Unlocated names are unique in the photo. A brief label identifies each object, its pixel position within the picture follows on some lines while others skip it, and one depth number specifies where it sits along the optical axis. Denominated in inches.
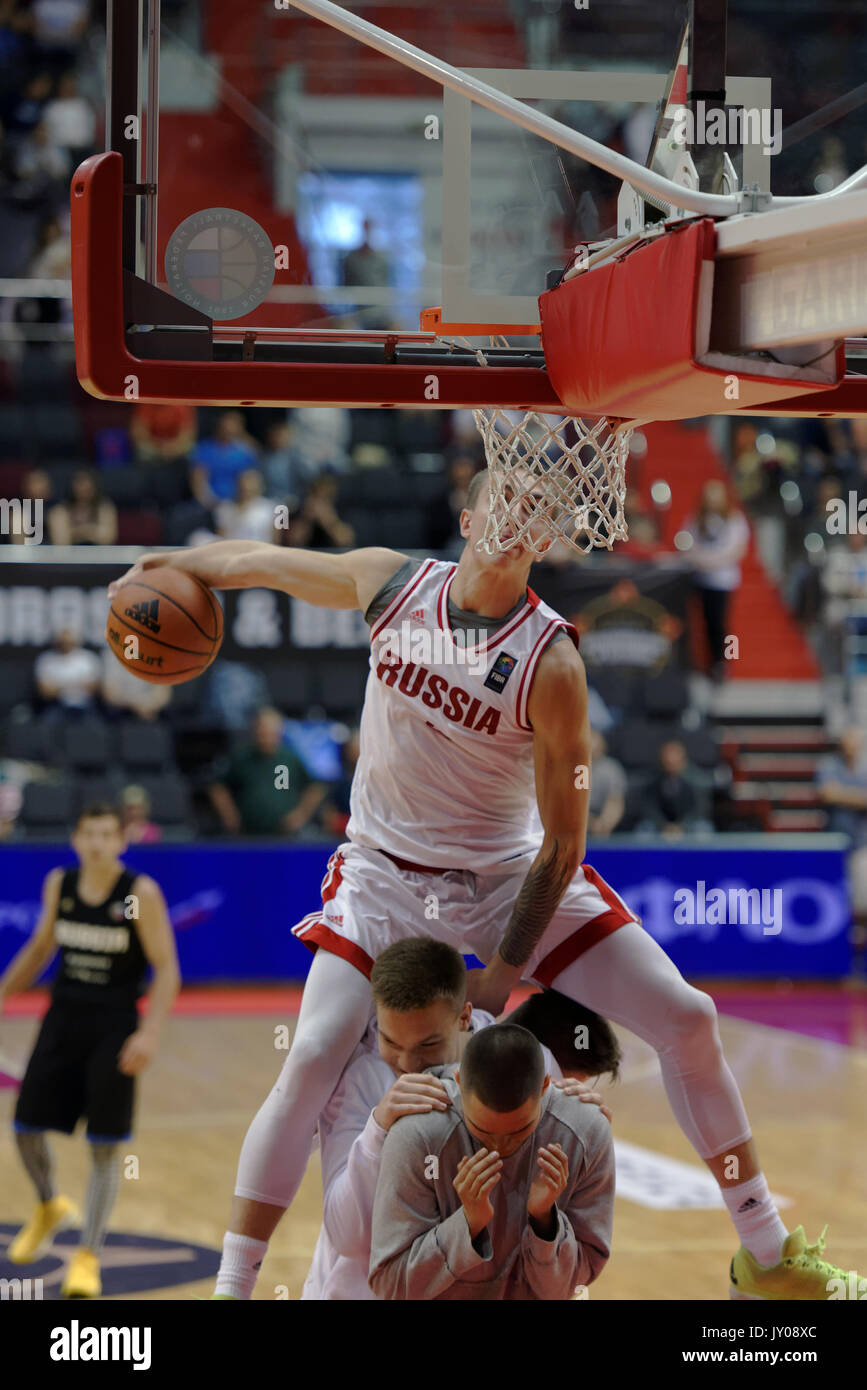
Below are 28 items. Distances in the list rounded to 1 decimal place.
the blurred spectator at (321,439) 481.4
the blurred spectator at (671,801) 446.6
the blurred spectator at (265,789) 426.9
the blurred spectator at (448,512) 458.3
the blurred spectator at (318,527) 450.6
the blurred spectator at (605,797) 440.5
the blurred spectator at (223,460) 469.1
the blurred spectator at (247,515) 456.1
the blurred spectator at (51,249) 327.3
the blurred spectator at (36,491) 452.0
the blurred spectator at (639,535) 477.7
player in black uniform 245.6
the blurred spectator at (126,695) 437.1
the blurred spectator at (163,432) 482.6
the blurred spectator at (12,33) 302.2
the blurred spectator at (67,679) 434.3
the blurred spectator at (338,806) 432.5
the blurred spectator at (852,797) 458.9
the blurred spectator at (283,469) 475.8
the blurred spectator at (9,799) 425.1
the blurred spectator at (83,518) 447.8
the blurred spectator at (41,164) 319.3
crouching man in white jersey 167.9
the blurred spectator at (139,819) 423.2
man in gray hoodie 157.5
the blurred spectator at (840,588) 517.0
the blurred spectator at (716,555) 473.1
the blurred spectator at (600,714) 444.8
